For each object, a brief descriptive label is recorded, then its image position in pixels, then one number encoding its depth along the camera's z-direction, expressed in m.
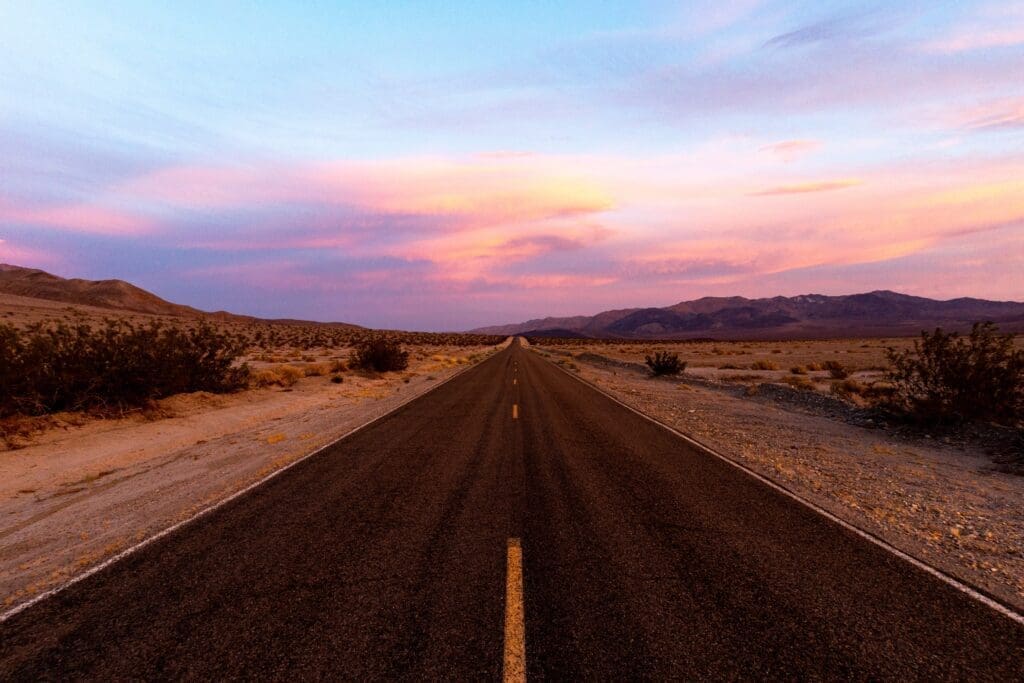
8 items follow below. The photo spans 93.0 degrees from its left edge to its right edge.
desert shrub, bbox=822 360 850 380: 25.03
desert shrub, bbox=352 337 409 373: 30.59
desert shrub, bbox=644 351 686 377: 29.97
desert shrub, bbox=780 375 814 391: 19.97
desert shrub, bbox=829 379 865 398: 17.65
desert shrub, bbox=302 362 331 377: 25.92
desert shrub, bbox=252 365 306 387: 21.47
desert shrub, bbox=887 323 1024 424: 11.30
